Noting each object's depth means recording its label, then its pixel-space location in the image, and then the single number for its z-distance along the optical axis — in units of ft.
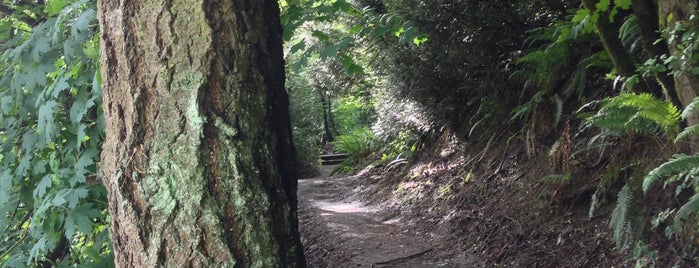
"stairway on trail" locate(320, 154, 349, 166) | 71.77
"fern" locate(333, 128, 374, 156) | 58.13
